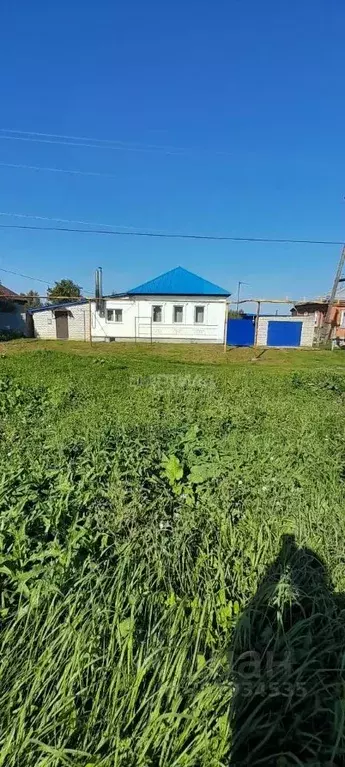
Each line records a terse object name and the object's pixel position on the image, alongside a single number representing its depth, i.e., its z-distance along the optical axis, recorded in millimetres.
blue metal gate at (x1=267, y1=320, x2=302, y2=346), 25578
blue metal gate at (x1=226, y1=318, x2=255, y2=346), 26094
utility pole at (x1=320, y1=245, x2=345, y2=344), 26622
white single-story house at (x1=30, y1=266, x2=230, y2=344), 25000
